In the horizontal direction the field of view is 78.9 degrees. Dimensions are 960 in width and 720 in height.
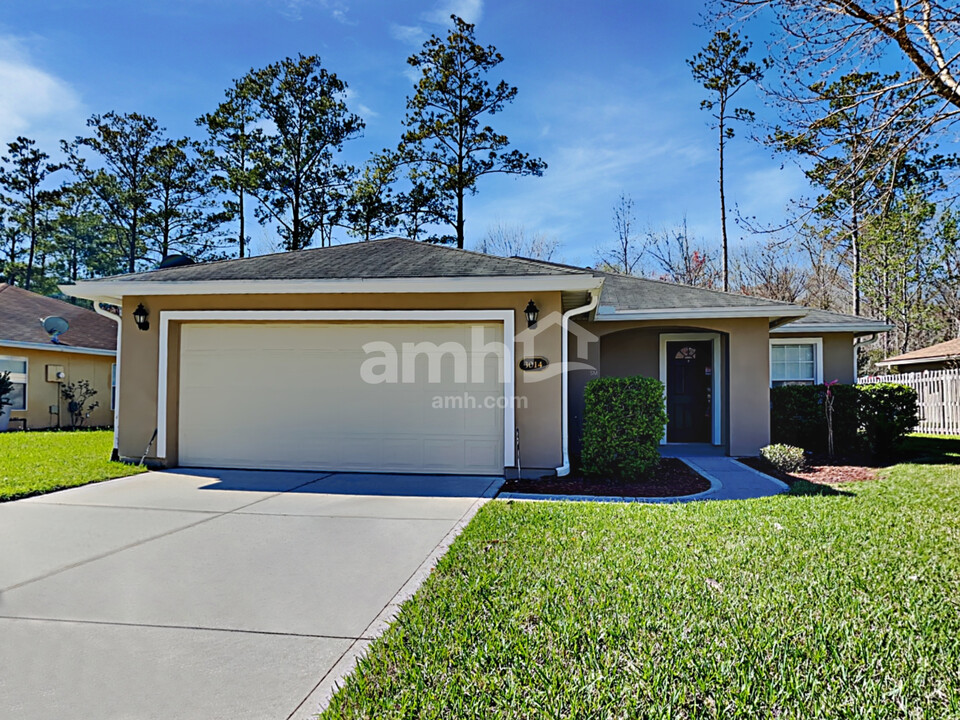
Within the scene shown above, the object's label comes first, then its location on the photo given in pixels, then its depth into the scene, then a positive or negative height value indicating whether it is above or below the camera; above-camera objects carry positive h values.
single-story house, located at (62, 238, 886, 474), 7.88 +0.31
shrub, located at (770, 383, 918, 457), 9.99 -0.61
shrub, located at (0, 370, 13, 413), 13.86 -0.11
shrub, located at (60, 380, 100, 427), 16.31 -0.46
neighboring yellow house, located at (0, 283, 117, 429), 15.25 +0.69
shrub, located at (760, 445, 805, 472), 8.60 -1.14
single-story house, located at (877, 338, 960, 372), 17.92 +0.72
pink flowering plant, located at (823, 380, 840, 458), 9.95 -0.55
